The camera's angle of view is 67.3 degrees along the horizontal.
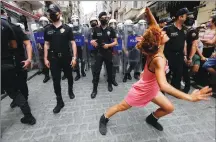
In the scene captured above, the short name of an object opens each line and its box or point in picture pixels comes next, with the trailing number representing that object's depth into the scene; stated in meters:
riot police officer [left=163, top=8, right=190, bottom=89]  3.75
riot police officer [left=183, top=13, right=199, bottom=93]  4.24
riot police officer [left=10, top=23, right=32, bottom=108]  2.88
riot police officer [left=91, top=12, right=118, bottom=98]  4.27
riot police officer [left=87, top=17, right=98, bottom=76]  4.48
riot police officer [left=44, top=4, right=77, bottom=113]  3.33
